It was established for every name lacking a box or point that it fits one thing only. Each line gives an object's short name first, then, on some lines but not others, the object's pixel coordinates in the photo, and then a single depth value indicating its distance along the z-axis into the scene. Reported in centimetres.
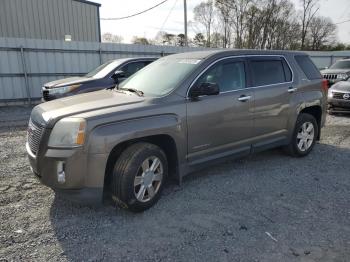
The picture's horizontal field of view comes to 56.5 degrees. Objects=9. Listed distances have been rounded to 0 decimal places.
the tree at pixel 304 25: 4878
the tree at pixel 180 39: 3453
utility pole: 2370
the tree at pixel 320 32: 5053
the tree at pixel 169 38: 3803
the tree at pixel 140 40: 3783
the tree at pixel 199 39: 4194
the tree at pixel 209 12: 4209
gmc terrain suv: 330
